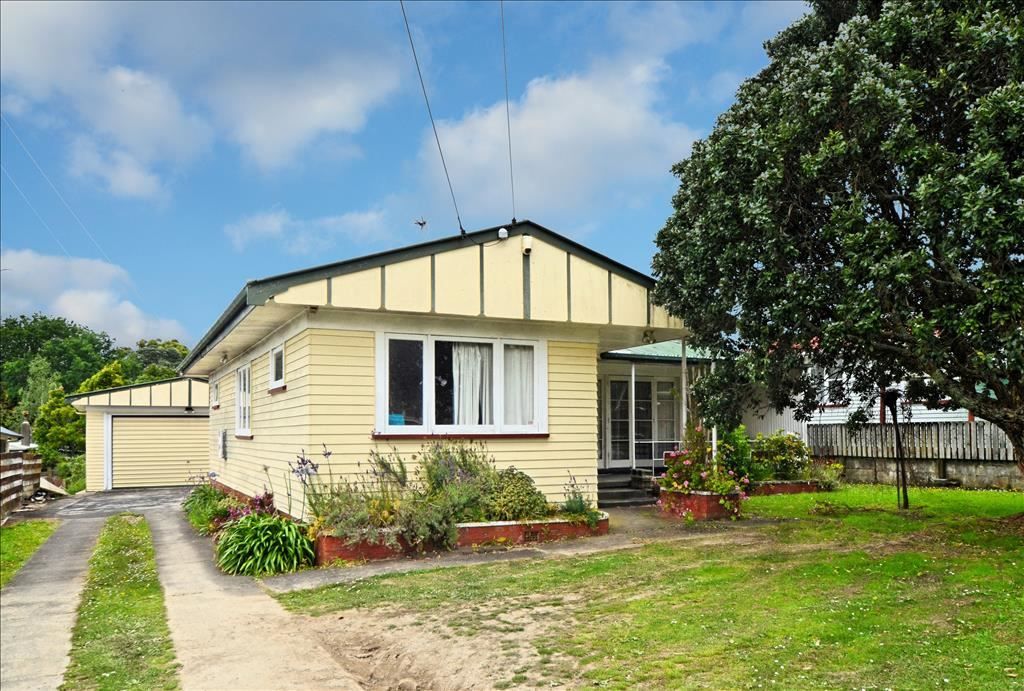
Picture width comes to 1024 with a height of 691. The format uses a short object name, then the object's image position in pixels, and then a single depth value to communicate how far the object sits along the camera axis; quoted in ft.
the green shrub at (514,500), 34.17
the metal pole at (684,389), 43.47
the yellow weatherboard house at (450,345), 33.68
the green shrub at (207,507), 44.52
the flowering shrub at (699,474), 40.22
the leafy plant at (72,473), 90.84
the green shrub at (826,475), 56.08
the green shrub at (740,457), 48.31
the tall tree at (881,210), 22.49
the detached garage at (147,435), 84.12
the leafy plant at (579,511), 35.35
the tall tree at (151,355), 198.61
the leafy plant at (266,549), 30.53
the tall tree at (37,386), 146.14
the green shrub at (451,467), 34.14
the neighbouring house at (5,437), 55.76
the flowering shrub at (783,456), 56.65
